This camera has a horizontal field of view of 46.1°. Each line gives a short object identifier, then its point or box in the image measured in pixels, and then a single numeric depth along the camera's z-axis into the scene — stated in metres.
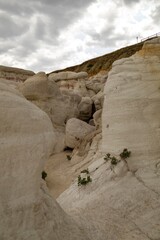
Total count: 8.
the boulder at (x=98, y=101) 8.57
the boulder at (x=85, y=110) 8.87
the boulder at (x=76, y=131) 6.94
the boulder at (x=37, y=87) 7.88
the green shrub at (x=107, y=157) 4.04
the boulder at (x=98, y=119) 6.80
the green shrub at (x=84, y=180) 3.79
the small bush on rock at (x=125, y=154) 3.98
